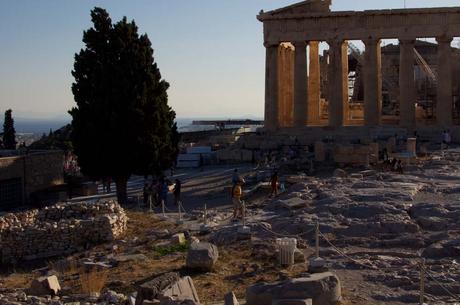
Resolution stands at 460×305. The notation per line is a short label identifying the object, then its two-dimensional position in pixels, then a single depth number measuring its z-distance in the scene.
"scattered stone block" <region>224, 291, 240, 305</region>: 11.76
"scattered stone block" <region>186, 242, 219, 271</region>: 15.89
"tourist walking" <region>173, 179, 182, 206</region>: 28.97
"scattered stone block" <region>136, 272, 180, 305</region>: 12.52
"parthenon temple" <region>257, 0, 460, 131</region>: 43.53
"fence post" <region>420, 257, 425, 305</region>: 12.28
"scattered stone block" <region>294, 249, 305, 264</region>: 16.23
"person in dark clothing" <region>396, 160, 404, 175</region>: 29.84
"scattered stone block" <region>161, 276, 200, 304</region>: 12.37
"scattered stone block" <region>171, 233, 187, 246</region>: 19.18
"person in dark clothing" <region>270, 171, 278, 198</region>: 27.56
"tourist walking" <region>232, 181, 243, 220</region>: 22.50
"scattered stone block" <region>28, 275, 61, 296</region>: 14.79
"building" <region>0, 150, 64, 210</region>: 33.62
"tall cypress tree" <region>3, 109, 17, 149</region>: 56.34
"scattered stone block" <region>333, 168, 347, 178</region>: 30.40
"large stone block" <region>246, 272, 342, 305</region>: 12.23
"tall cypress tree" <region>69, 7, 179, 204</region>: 31.20
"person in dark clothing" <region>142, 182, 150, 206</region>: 29.59
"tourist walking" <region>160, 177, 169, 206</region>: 28.69
